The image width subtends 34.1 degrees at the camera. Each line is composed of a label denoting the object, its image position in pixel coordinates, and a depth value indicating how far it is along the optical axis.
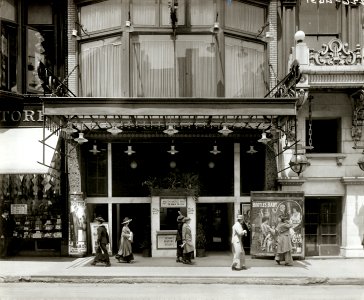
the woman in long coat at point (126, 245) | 20.05
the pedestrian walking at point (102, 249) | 19.14
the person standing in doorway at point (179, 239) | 20.00
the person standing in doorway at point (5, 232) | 21.69
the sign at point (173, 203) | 21.78
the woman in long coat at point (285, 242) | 19.39
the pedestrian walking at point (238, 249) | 18.33
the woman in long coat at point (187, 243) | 19.58
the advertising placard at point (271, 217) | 20.62
